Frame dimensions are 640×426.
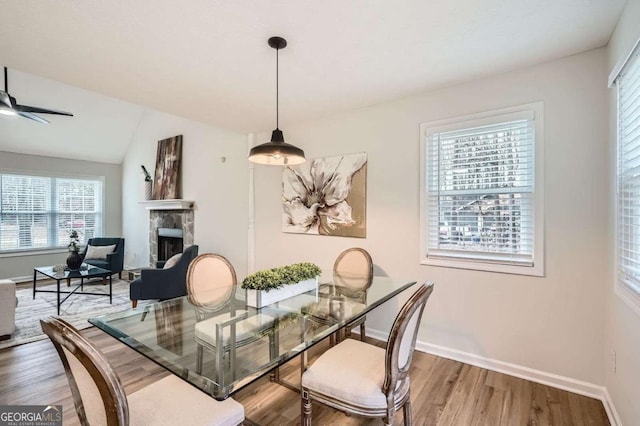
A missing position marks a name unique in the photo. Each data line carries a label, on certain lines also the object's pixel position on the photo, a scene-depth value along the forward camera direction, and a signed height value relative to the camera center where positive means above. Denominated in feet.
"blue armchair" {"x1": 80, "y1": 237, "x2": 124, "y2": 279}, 17.56 -2.61
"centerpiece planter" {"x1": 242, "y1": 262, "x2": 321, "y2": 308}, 6.59 -1.62
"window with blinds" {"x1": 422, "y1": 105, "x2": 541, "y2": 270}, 7.90 +0.62
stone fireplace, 17.71 -1.23
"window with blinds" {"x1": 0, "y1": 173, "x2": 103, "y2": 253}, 18.21 +0.16
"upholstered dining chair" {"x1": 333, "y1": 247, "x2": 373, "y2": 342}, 8.66 -1.94
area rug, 10.71 -4.27
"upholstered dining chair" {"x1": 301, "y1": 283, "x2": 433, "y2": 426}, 4.70 -2.78
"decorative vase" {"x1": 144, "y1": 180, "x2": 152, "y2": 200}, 20.15 +1.57
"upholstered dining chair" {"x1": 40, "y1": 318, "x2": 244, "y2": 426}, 3.36 -2.41
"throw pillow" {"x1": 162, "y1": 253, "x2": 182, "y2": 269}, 13.71 -2.27
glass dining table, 4.15 -2.17
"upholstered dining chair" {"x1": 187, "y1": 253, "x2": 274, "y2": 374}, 5.23 -2.20
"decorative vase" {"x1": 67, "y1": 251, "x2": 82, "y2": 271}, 14.65 -2.36
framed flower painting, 10.71 +0.61
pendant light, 6.65 +1.40
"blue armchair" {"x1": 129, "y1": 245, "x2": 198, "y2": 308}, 12.85 -3.09
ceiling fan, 10.43 +3.96
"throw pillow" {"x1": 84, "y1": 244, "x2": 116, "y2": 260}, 18.31 -2.41
